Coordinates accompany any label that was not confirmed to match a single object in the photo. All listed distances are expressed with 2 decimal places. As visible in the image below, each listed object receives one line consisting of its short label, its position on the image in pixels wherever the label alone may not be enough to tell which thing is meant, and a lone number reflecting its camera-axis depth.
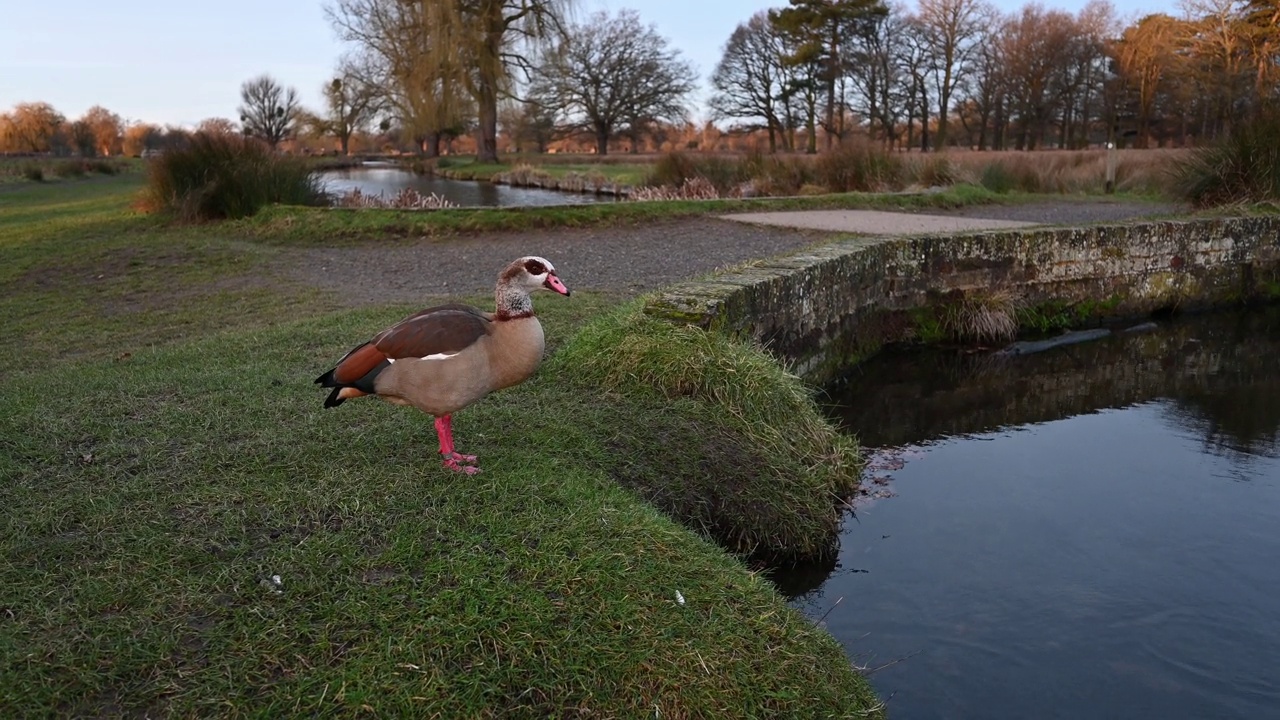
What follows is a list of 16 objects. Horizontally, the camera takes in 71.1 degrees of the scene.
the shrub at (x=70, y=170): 31.81
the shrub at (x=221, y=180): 14.25
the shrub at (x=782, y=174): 18.78
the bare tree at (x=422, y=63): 29.20
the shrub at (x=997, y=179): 19.08
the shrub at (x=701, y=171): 19.67
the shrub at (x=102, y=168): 34.62
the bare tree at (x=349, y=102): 37.81
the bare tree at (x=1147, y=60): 37.44
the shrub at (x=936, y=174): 18.50
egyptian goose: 3.58
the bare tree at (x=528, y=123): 35.26
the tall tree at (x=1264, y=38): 31.97
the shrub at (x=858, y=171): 18.25
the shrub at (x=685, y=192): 18.22
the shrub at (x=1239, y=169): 12.90
